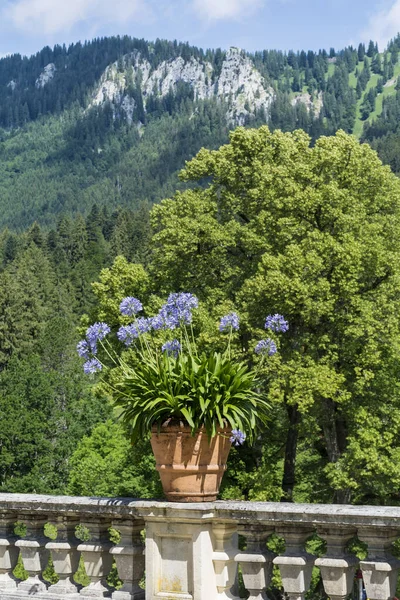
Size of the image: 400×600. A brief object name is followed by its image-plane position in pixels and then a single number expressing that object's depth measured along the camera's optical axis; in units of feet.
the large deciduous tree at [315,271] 77.30
